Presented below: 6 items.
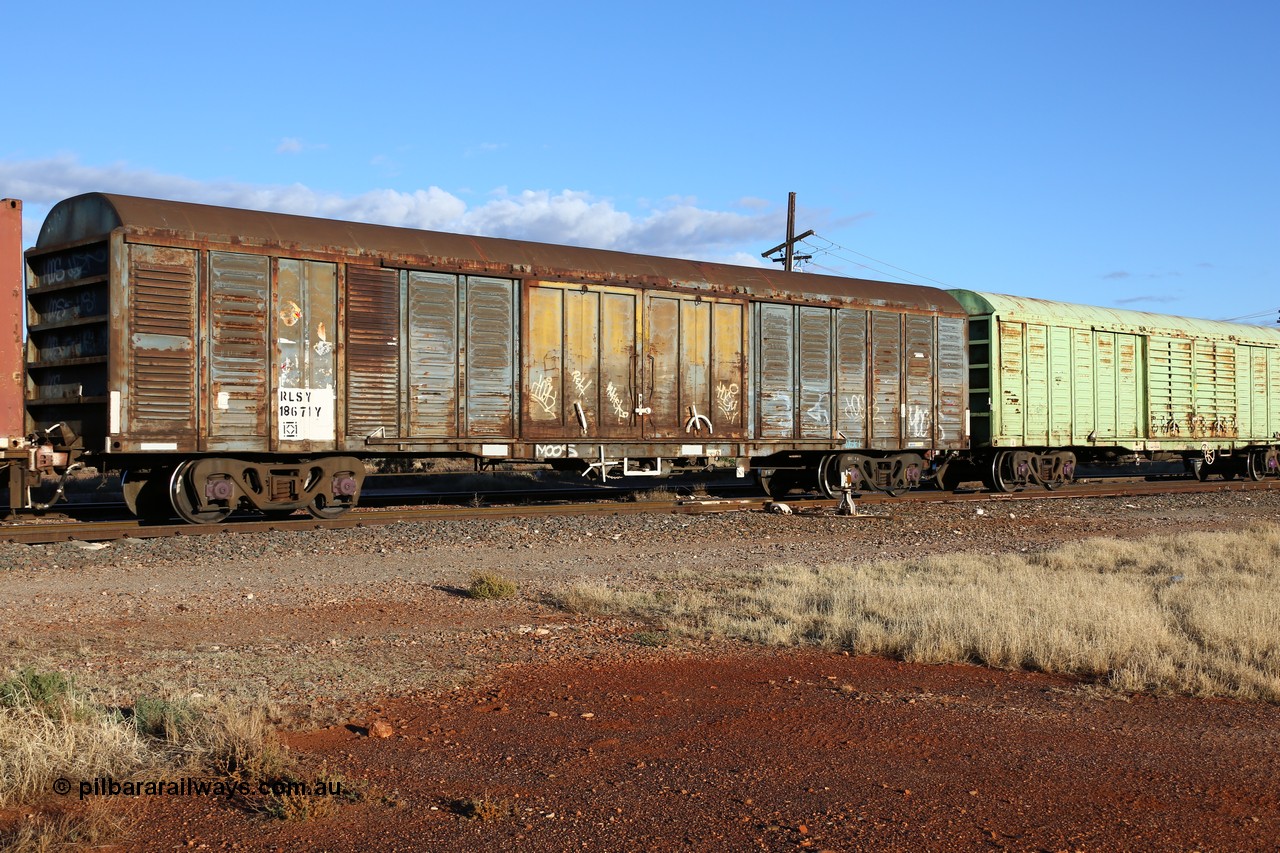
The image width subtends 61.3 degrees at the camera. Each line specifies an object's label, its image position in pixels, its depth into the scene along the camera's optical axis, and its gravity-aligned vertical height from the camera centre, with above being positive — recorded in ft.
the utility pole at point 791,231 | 115.14 +21.64
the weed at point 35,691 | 16.61 -3.93
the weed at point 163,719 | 16.28 -4.29
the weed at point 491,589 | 30.58 -4.33
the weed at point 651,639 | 24.98 -4.79
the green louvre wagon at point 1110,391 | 68.44 +2.85
